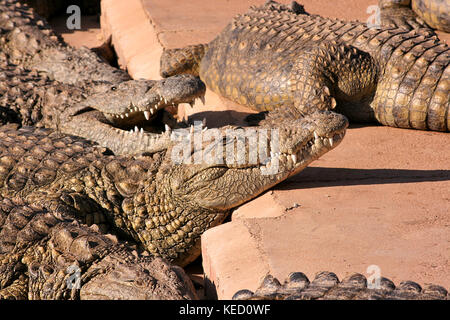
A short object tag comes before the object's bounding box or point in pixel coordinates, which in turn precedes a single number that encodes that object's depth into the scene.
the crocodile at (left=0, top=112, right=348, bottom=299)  7.46
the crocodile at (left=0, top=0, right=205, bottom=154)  11.06
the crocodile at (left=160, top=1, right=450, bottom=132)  11.37
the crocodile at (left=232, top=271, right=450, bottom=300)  5.91
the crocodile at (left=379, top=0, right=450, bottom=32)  15.73
